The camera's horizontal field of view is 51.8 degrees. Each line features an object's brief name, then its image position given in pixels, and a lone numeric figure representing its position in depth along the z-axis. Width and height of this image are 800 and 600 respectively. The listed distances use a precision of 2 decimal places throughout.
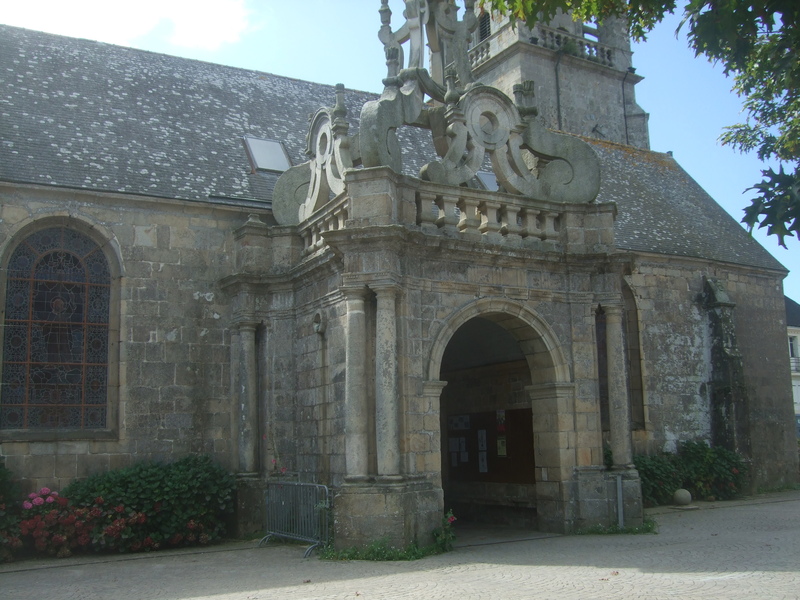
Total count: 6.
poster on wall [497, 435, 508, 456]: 14.34
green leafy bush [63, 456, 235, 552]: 11.58
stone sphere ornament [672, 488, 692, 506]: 16.53
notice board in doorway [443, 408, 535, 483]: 13.88
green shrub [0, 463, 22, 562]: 10.91
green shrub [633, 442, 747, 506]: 16.69
